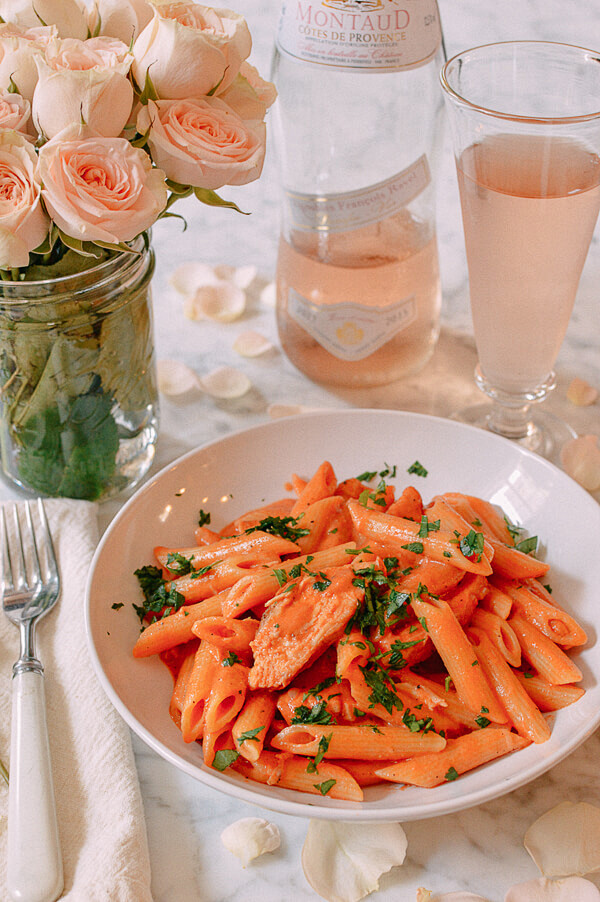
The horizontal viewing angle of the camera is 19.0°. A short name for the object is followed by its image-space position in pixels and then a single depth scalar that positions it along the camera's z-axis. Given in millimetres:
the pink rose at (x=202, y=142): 689
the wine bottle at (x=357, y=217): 830
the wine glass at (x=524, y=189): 741
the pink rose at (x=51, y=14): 705
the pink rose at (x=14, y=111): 681
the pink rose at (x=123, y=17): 713
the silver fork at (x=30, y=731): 636
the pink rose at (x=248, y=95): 718
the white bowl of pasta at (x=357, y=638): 650
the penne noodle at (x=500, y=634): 677
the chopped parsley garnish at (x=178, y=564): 721
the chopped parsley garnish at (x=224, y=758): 650
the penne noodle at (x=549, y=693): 667
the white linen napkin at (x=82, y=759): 644
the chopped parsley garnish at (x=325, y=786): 644
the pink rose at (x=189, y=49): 682
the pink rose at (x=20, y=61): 685
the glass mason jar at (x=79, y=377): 724
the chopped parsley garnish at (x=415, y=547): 691
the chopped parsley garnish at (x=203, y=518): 764
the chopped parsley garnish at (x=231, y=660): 671
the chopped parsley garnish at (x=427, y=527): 695
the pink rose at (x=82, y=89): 668
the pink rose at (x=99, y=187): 672
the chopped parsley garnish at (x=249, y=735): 650
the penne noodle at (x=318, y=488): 741
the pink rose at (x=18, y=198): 674
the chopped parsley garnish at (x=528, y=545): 733
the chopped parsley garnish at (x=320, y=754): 647
